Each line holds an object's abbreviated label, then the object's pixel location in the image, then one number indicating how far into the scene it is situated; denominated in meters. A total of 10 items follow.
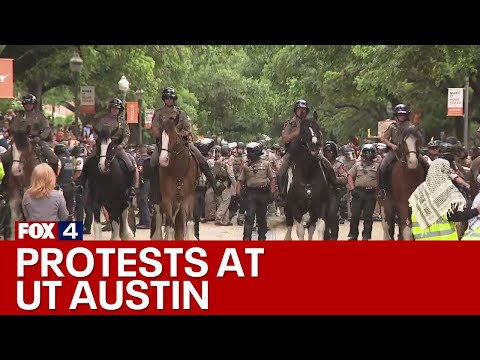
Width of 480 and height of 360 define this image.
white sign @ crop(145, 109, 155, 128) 32.21
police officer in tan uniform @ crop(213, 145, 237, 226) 25.56
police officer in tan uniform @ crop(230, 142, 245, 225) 25.22
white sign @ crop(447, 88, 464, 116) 30.27
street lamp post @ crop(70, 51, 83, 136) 27.05
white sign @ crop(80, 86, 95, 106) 32.16
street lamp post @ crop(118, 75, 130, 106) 31.69
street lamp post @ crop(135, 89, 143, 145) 37.09
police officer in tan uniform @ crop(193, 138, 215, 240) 19.20
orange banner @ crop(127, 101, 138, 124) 34.76
